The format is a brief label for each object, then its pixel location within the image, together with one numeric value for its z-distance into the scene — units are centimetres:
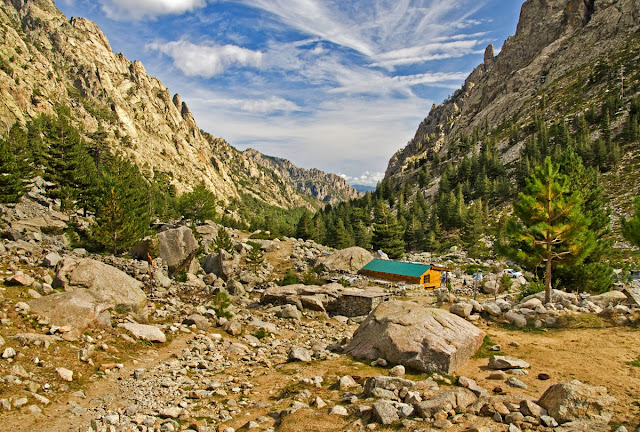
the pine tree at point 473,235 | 6228
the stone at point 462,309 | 1611
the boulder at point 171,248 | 2802
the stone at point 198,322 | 1620
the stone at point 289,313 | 2214
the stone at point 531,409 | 661
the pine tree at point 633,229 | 1814
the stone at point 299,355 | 1330
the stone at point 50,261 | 1700
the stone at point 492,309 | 1655
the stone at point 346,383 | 974
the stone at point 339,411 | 783
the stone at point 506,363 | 1022
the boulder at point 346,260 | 4319
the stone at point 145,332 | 1310
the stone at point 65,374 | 902
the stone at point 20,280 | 1312
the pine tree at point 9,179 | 3048
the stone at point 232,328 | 1659
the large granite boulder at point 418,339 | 1073
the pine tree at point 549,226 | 1831
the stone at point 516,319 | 1524
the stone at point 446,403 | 704
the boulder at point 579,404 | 635
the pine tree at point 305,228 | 7925
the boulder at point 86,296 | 1173
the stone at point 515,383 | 895
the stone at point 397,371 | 1039
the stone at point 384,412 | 701
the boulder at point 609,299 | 1667
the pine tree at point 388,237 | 6366
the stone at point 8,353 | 874
